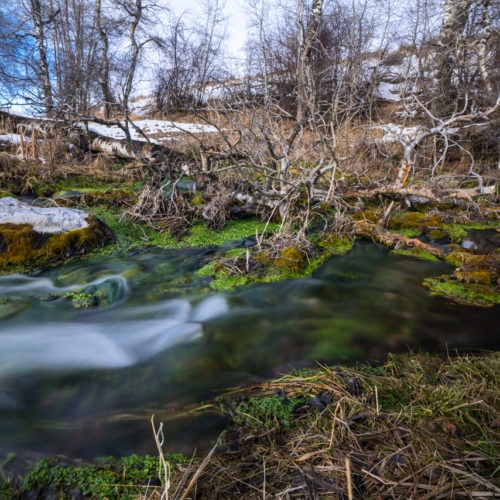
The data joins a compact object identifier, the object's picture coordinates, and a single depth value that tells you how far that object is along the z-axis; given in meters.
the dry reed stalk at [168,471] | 1.12
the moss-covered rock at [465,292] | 3.42
